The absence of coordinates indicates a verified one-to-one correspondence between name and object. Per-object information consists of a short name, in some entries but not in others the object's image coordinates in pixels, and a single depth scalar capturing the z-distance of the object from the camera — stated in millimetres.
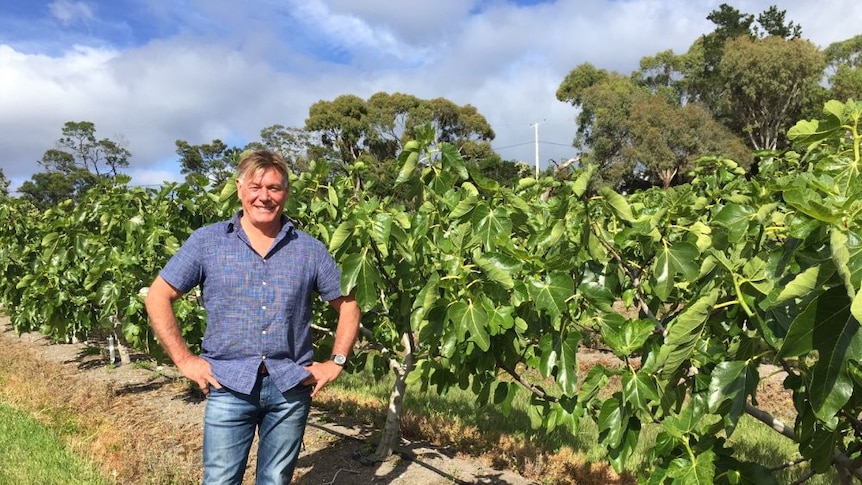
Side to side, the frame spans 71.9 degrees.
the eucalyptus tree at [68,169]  49938
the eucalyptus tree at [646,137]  29062
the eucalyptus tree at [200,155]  51000
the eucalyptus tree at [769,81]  27422
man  2232
